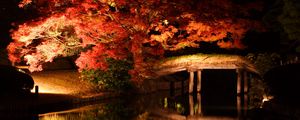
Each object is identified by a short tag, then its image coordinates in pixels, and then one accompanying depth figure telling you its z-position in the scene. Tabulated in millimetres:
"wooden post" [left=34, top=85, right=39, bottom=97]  20120
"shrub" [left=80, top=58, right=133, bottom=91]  24375
